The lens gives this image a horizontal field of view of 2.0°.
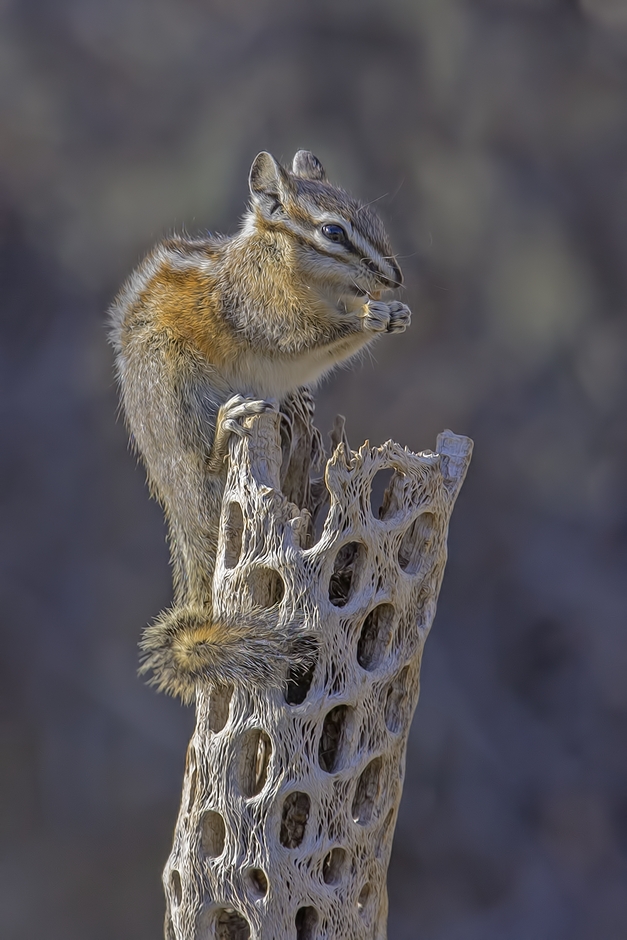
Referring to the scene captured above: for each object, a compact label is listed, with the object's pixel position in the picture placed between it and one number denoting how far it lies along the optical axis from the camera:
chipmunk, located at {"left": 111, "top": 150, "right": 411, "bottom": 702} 4.27
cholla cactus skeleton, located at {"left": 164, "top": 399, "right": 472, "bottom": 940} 4.25
